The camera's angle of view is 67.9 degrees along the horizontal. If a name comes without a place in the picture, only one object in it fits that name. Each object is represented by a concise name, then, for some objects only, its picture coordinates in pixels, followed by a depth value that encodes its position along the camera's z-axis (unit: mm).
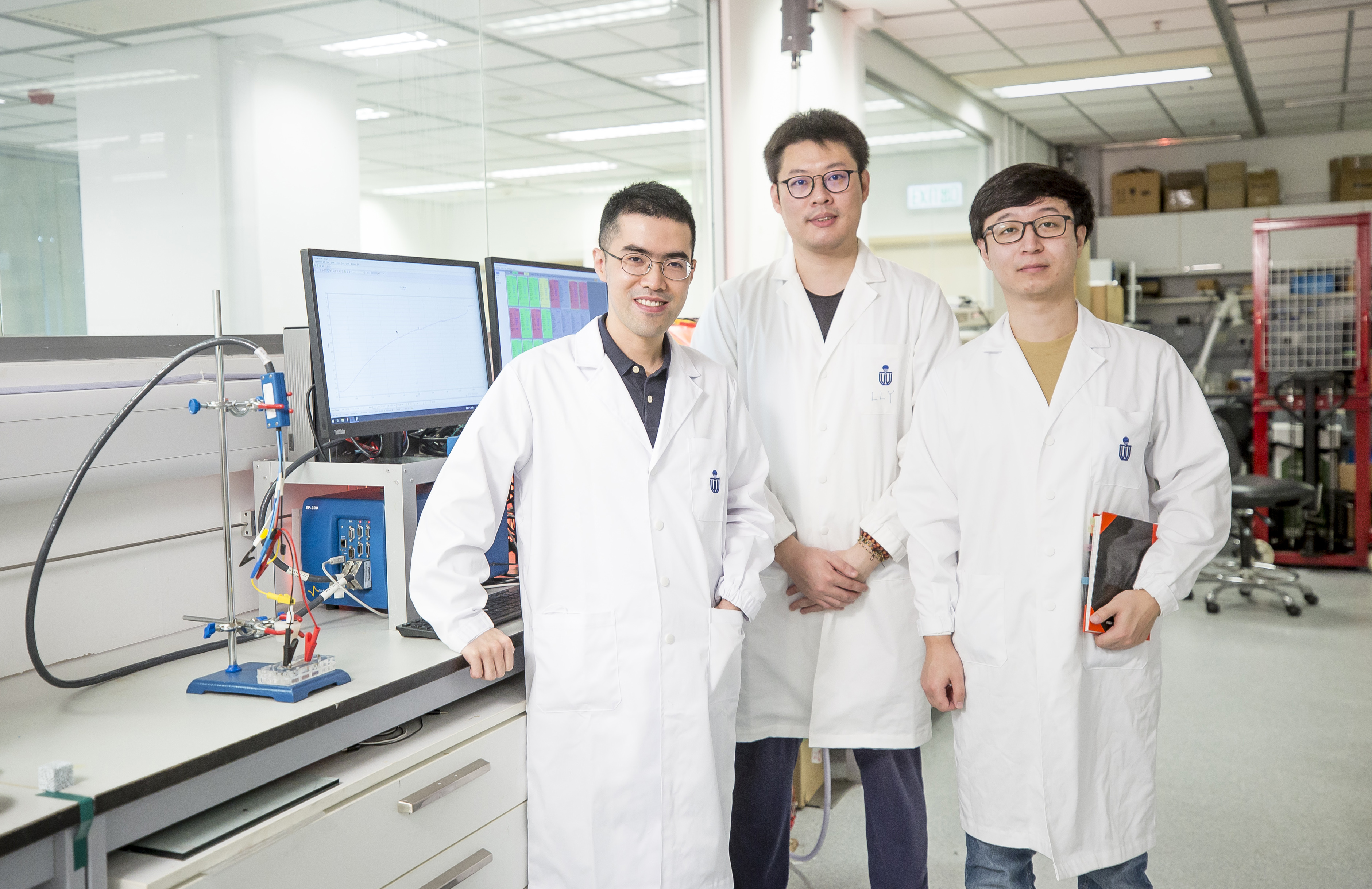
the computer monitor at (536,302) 2039
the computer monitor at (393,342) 1642
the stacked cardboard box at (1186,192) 8539
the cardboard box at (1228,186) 8344
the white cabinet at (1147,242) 8469
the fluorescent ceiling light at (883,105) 5508
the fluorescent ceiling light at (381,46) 2611
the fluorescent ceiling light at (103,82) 1702
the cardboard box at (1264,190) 8297
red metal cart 5762
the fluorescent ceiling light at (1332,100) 7145
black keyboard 1561
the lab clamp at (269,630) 1279
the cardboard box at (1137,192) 8664
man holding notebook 1550
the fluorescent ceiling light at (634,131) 4129
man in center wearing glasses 1829
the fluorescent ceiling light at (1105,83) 6426
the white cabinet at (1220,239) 8227
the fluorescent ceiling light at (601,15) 3547
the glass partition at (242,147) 1719
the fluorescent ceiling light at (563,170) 3980
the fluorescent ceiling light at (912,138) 6295
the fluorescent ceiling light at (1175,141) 8664
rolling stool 4984
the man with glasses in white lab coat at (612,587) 1457
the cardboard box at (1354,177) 7988
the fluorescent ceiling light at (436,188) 2838
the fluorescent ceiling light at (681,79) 4016
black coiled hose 1294
